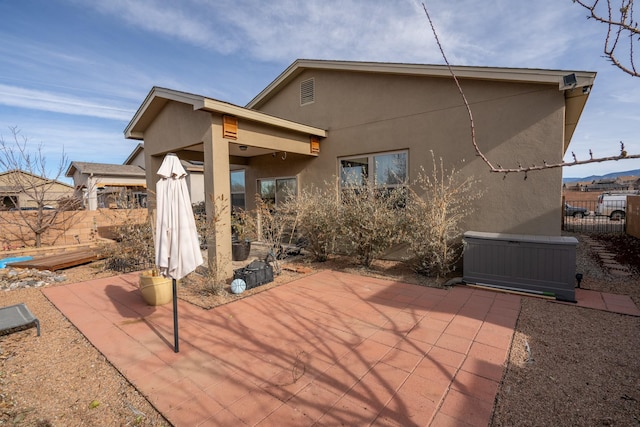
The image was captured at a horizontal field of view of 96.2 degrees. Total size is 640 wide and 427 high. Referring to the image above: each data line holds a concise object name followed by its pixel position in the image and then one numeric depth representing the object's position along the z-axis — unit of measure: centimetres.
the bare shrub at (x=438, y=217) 612
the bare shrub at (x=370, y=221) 671
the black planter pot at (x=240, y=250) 843
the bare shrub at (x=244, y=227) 792
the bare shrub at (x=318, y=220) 748
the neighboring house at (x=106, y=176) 1934
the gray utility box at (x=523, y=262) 501
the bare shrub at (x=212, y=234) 547
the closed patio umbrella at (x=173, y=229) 344
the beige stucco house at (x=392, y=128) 588
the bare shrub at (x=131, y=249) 736
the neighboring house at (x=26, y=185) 949
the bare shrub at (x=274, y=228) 683
